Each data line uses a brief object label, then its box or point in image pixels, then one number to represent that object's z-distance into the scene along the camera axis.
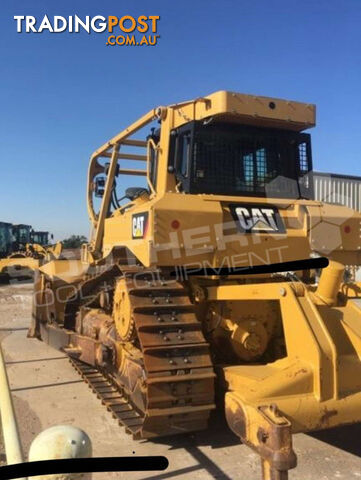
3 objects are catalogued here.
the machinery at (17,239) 22.84
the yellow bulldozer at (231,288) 3.43
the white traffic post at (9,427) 2.11
